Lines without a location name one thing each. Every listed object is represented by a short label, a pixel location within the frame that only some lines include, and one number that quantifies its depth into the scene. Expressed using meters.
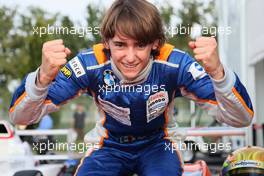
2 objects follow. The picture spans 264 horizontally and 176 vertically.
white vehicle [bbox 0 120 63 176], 5.17
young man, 3.49
